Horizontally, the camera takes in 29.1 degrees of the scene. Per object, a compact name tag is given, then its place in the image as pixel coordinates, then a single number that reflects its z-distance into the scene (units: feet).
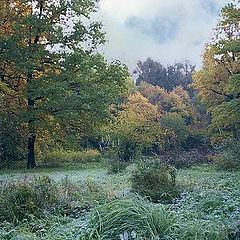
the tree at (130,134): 80.79
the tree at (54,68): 69.41
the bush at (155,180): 31.14
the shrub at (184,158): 61.57
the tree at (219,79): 87.98
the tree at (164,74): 171.32
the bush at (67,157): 77.63
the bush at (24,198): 25.27
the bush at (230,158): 55.01
